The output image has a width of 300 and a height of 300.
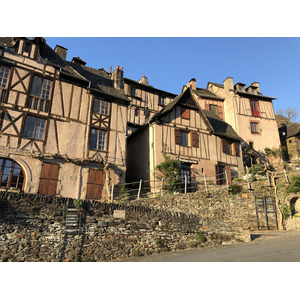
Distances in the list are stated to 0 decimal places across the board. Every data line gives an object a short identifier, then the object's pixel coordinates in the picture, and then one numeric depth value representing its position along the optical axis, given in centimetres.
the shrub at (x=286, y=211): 1281
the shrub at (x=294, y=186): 1293
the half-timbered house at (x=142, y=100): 2248
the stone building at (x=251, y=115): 2364
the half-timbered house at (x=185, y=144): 1670
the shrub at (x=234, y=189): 1321
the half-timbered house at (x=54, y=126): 1207
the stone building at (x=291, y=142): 2459
